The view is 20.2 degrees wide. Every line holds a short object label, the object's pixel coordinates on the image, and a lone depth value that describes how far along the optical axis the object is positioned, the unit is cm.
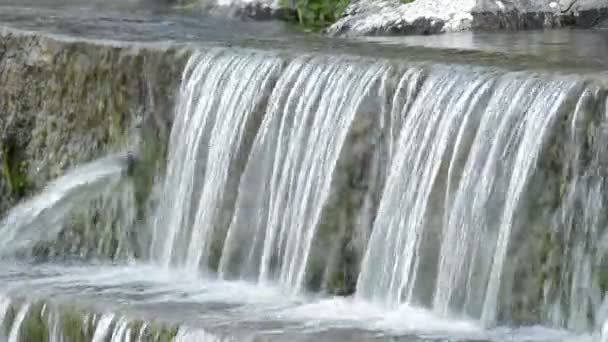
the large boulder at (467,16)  1270
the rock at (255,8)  1463
